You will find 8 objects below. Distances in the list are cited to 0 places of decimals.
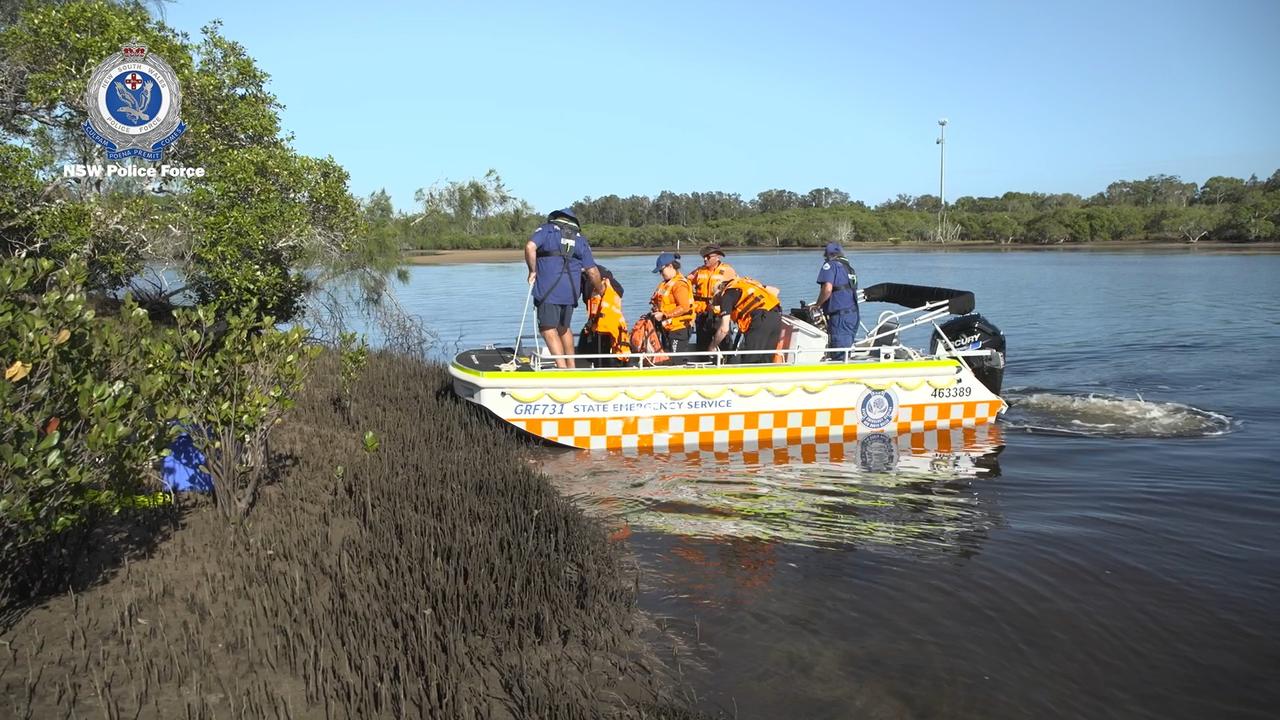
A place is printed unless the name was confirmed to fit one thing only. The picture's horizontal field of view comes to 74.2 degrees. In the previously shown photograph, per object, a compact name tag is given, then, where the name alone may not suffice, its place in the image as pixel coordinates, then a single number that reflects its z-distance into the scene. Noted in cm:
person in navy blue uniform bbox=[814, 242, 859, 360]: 1080
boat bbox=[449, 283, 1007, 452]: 907
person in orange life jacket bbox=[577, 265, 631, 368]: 1034
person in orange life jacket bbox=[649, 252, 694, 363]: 1008
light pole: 7588
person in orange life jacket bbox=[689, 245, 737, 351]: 1023
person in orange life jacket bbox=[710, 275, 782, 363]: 991
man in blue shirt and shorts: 945
